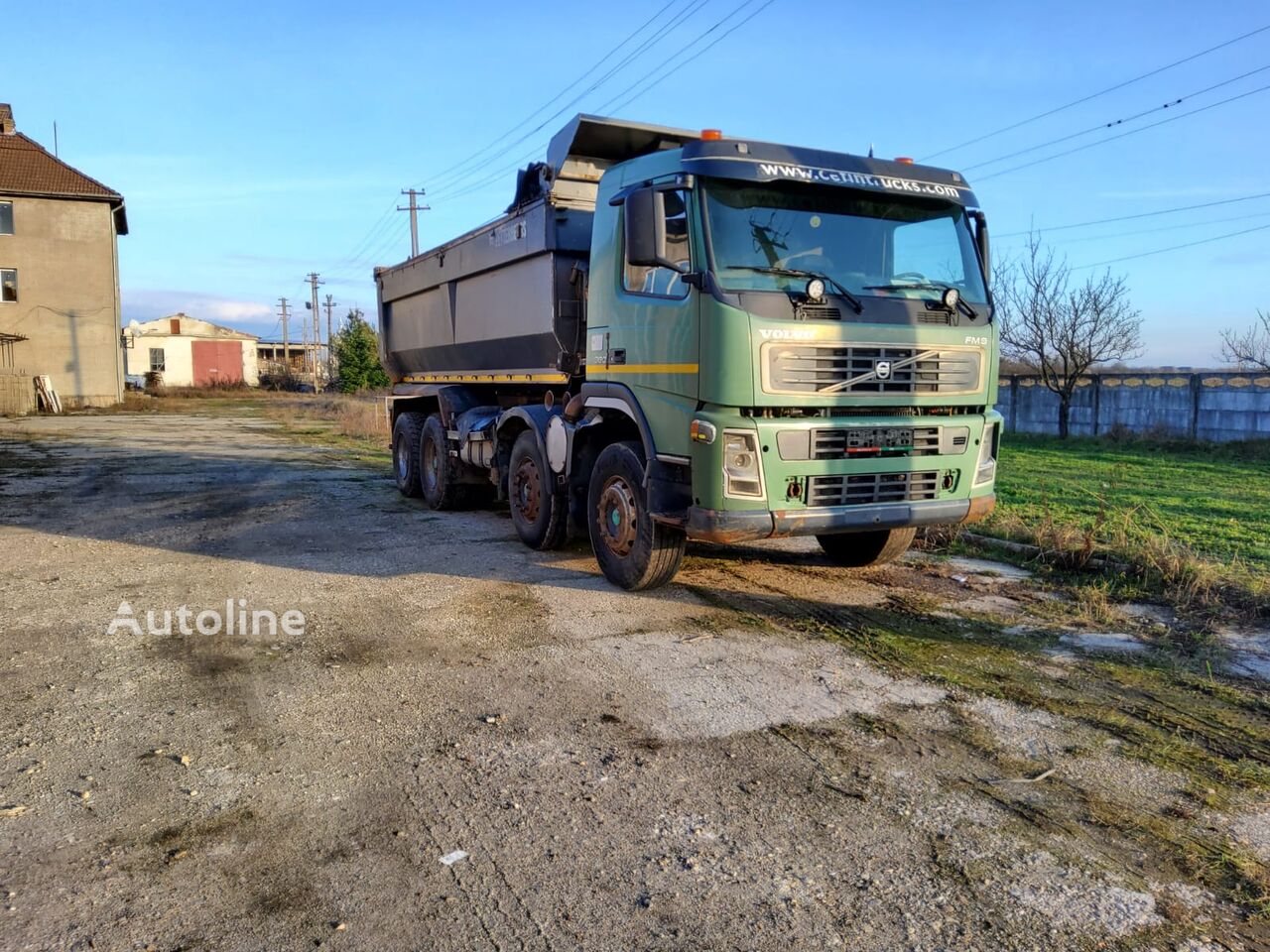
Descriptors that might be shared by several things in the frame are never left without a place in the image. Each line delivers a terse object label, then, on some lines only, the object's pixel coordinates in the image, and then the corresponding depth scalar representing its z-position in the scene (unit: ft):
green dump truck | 19.93
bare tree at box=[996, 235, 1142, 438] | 93.30
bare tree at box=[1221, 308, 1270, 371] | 88.63
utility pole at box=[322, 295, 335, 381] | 223.55
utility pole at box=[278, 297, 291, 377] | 253.24
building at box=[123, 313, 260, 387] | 244.22
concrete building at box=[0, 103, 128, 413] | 112.47
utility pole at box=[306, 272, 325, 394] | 260.48
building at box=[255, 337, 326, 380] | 254.68
